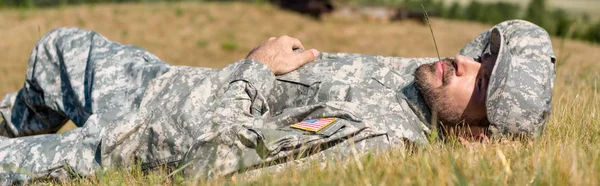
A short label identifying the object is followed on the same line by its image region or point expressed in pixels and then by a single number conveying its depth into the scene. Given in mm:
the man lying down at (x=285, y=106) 3404
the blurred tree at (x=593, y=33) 17562
